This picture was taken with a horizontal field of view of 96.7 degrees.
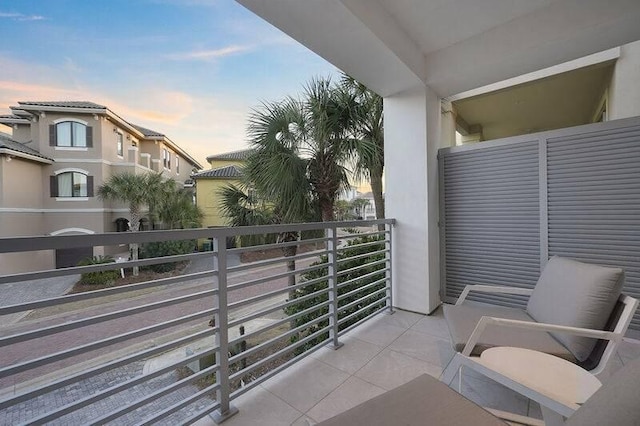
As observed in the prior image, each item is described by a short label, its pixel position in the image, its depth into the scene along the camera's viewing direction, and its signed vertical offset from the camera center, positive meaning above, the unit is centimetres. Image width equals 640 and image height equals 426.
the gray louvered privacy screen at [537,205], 259 +2
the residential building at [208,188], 1644 +154
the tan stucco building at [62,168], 1305 +235
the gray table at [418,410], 110 -82
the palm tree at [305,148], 453 +105
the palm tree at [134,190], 1303 +116
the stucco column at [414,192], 330 +21
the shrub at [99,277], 1032 -232
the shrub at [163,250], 1195 -154
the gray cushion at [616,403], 63 -47
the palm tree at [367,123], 448 +141
